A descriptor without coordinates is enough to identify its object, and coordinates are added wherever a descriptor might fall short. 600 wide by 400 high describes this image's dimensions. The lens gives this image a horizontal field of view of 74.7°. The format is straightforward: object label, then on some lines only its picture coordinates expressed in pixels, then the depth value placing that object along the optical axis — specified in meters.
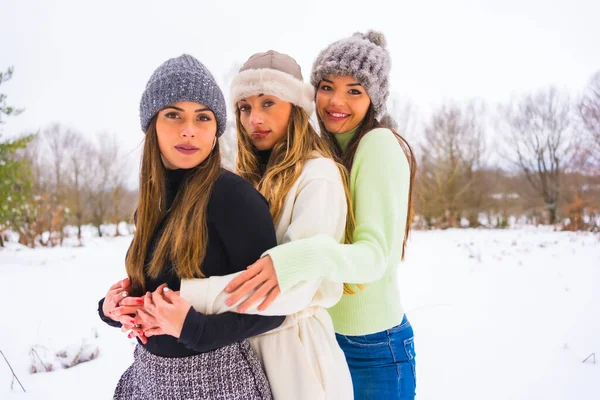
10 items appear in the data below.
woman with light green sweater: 1.39
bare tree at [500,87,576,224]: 23.02
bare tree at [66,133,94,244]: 24.83
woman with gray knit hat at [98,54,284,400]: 1.21
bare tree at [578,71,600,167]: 17.73
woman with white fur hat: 1.27
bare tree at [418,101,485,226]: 22.89
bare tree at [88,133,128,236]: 24.91
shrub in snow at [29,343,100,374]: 3.52
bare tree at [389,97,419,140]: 21.21
